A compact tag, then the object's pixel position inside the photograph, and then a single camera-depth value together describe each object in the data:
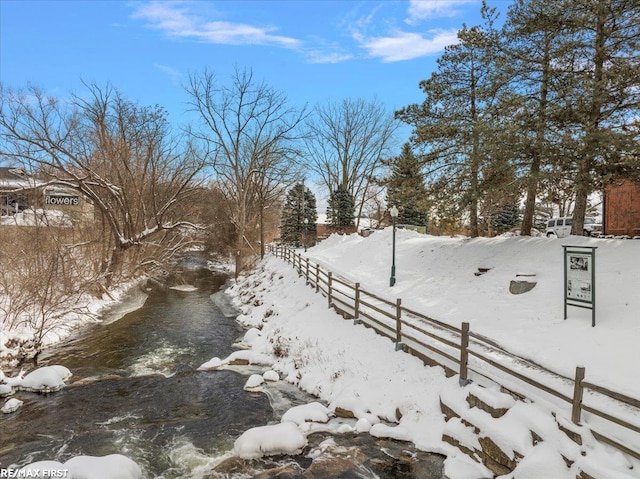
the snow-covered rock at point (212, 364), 10.51
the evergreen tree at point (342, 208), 42.41
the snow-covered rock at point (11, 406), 7.62
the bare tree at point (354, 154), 45.38
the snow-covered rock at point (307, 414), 7.23
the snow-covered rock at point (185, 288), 24.46
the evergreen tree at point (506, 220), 37.66
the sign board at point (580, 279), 8.59
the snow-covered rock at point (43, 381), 8.73
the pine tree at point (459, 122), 14.71
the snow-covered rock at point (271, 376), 9.77
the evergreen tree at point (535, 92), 12.23
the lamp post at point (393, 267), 16.53
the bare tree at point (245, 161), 28.85
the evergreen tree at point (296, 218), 43.03
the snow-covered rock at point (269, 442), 6.12
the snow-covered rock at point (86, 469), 5.09
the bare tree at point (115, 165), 18.78
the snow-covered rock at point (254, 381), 9.20
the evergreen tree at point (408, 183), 17.34
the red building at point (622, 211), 14.77
